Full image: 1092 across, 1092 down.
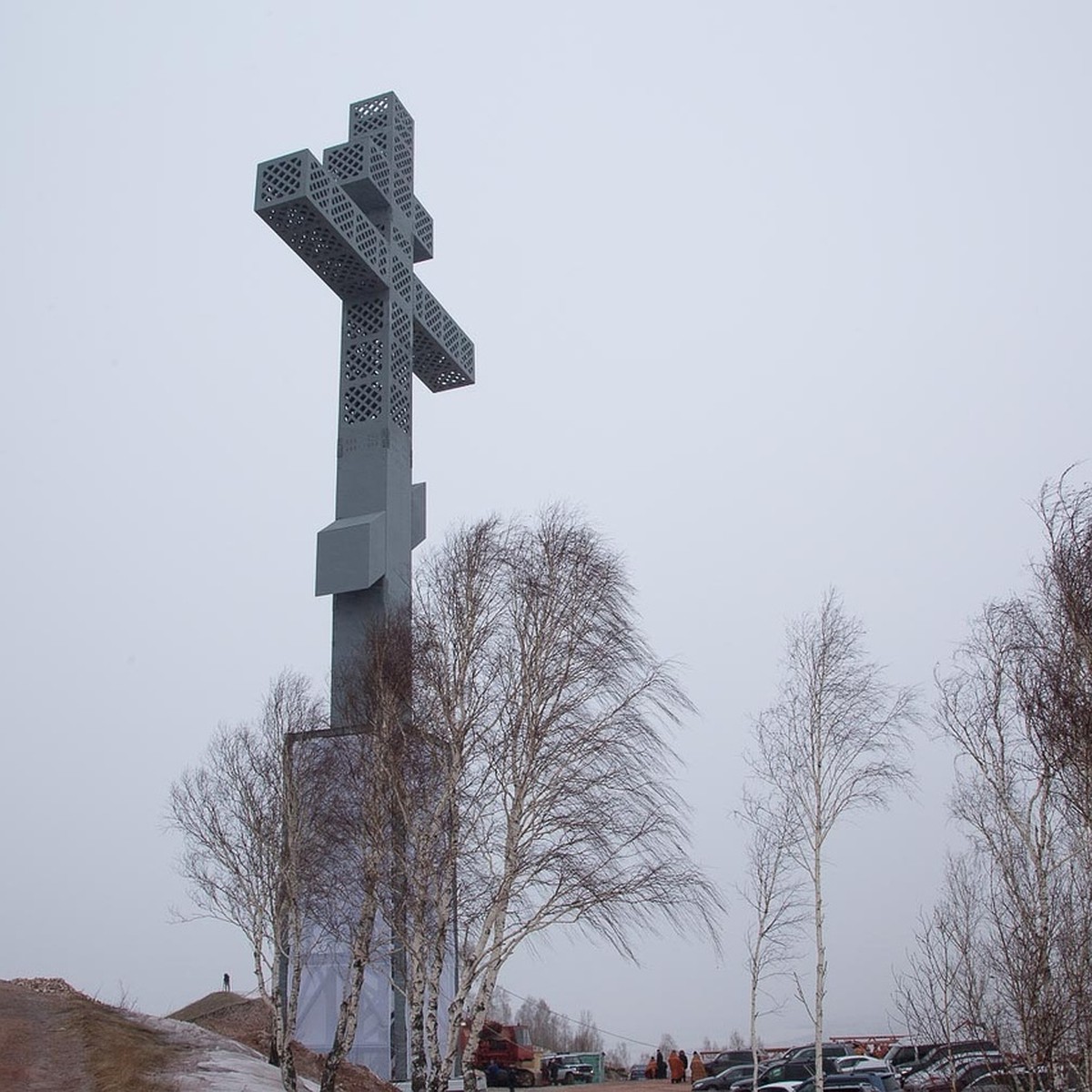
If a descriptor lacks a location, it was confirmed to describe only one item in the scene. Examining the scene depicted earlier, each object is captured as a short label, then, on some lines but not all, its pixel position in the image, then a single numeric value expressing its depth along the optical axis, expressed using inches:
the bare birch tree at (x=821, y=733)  936.9
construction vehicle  1428.4
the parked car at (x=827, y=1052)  1396.5
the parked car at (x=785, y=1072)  1280.8
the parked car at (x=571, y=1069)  1609.4
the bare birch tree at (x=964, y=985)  776.9
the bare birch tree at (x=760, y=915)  1224.8
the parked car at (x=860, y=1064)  1302.9
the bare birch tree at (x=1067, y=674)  546.0
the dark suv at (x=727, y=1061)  1610.9
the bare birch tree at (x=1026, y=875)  559.5
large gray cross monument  1099.9
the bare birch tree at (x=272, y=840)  917.8
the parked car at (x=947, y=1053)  875.7
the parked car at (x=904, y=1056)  1474.2
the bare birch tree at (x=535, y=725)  706.2
